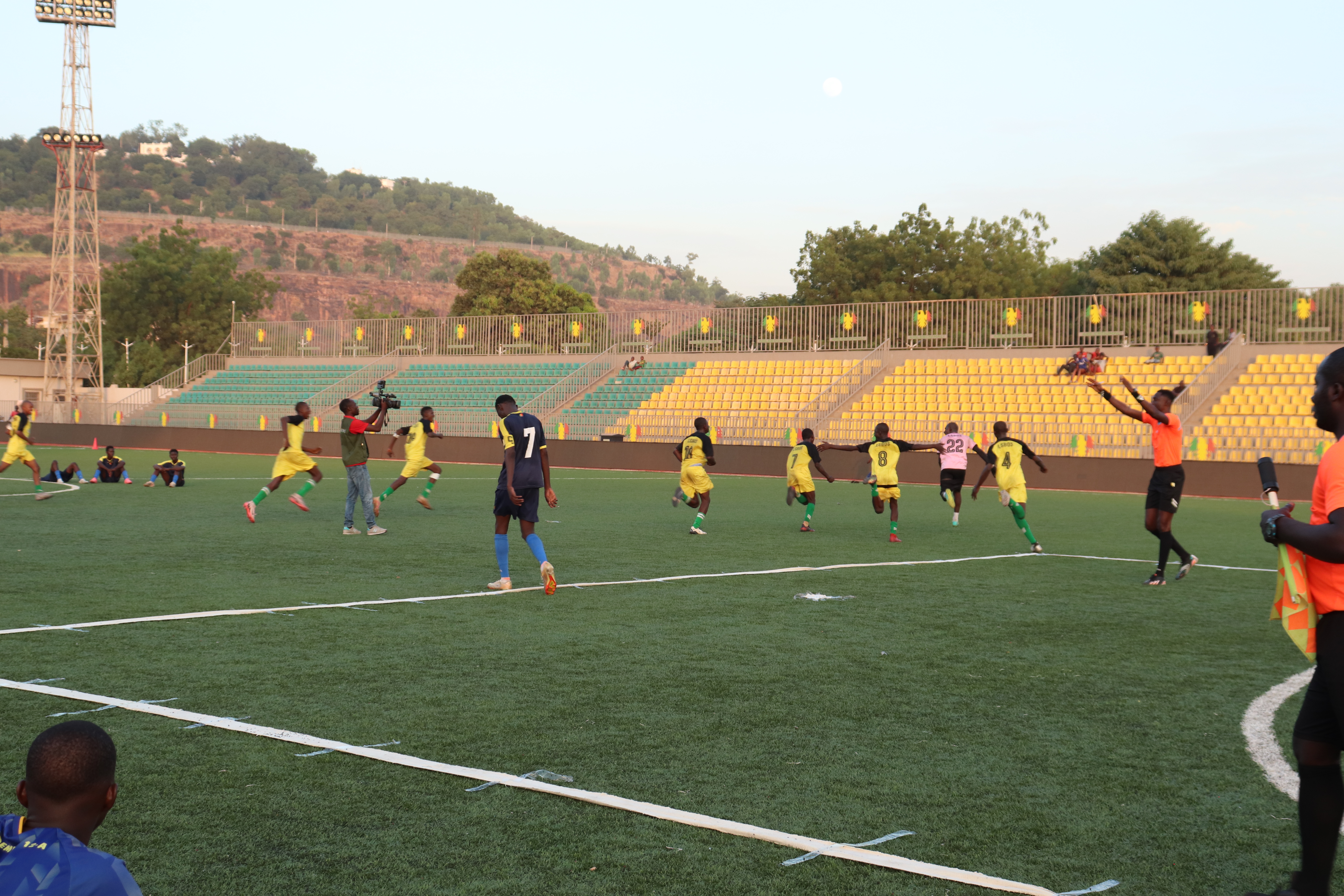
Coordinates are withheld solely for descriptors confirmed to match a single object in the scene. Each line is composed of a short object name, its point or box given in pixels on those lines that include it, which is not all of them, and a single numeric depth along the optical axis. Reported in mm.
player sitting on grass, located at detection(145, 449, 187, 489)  24719
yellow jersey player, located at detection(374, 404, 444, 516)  20516
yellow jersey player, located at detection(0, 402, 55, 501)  21531
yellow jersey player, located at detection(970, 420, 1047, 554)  15094
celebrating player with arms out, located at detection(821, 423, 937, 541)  16750
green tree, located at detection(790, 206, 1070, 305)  69625
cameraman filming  16047
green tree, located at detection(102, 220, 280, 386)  85875
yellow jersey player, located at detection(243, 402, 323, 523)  18188
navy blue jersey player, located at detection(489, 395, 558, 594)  10938
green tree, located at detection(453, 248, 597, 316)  83875
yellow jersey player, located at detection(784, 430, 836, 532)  17219
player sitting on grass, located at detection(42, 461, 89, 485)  26062
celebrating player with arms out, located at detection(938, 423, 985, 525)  19453
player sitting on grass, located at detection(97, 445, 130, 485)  25609
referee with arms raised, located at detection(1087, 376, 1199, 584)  11766
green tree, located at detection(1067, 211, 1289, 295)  56906
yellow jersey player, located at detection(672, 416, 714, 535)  17047
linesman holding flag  3754
